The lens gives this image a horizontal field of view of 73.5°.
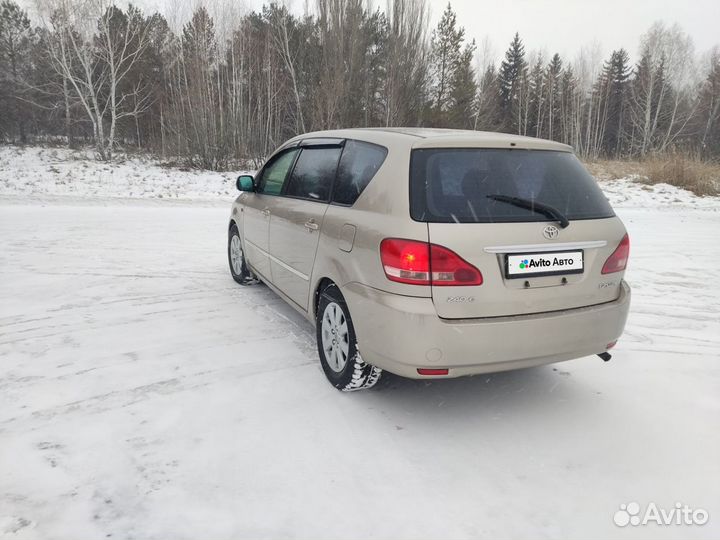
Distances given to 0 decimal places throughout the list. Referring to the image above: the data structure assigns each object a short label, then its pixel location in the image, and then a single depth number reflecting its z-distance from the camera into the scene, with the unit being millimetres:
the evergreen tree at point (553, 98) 45000
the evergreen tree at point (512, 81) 48094
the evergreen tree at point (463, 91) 33625
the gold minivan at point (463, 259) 2457
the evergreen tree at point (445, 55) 33219
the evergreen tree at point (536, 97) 46272
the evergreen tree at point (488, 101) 38875
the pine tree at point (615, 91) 50344
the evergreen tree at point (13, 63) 26547
